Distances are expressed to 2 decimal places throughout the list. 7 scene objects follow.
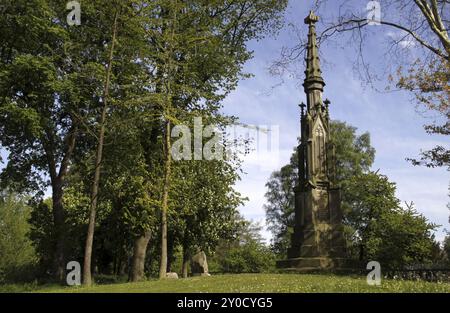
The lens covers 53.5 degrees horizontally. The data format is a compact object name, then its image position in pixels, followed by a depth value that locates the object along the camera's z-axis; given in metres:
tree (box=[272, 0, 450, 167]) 16.25
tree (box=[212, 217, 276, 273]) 48.19
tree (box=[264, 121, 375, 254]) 51.31
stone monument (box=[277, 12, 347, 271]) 18.78
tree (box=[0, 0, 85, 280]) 23.84
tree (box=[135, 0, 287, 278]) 19.78
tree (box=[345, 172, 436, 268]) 26.91
